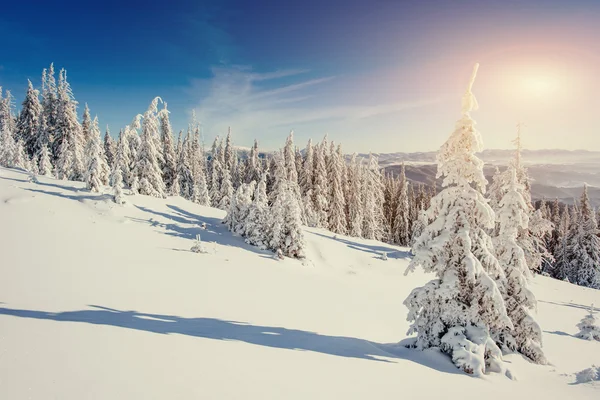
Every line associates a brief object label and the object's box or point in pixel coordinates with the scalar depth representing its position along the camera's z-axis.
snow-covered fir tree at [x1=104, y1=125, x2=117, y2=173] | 62.97
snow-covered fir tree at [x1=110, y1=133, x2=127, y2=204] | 22.97
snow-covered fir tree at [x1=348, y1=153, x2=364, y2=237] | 53.60
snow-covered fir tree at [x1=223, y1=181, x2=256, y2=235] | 26.84
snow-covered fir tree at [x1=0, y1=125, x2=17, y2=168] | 38.94
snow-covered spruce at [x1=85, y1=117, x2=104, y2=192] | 23.56
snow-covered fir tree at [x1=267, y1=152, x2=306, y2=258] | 25.41
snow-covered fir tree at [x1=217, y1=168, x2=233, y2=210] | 54.75
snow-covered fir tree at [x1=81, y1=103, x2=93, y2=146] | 48.35
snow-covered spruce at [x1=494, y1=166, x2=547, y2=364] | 12.34
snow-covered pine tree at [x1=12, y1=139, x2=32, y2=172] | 39.59
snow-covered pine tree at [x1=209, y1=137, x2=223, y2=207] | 64.71
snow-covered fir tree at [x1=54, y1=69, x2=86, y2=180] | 37.16
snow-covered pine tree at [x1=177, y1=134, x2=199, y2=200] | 61.56
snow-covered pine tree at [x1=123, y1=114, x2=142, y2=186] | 30.45
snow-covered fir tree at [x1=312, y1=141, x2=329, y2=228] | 51.53
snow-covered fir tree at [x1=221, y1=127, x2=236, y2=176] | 76.25
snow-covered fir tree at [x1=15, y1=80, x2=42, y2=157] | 42.75
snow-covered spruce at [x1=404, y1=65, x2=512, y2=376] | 9.99
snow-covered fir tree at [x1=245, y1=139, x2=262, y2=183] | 62.31
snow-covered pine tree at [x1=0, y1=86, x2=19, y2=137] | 45.50
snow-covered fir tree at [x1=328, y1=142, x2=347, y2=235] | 54.28
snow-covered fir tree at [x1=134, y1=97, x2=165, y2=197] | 31.67
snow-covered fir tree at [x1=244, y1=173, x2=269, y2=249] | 25.74
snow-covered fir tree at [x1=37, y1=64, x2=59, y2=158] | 39.47
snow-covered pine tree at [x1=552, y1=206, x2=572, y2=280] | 50.53
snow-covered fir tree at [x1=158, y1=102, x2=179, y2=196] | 54.69
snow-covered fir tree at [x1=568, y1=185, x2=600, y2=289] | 46.97
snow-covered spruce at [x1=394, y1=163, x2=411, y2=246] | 65.38
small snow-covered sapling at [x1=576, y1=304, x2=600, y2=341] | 18.62
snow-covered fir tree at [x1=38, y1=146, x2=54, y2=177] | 38.69
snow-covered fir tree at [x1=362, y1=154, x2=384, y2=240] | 57.06
